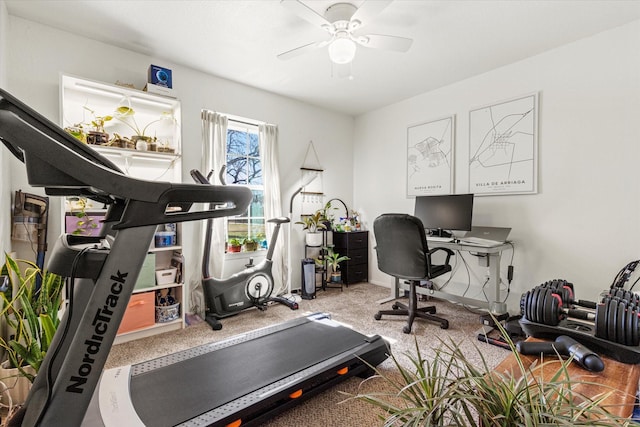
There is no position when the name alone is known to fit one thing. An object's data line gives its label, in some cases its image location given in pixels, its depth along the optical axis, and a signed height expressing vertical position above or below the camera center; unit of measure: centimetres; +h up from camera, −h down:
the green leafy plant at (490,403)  45 -34
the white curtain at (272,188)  375 +22
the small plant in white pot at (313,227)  397 -30
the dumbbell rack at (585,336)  98 -50
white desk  272 -75
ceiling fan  202 +128
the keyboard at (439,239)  312 -37
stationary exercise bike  291 -87
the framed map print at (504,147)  297 +62
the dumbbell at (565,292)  131 -40
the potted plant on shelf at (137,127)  263 +77
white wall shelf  252 +75
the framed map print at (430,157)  363 +62
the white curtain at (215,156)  326 +56
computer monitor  318 -8
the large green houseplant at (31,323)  151 -63
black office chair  264 -46
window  370 +42
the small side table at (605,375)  79 -53
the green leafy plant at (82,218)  229 -10
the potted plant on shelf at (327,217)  417 -17
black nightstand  425 -69
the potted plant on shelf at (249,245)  360 -48
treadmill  77 -41
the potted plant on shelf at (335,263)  397 -79
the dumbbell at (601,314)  100 -41
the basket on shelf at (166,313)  269 -99
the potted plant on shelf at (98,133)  247 +63
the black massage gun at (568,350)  92 -49
